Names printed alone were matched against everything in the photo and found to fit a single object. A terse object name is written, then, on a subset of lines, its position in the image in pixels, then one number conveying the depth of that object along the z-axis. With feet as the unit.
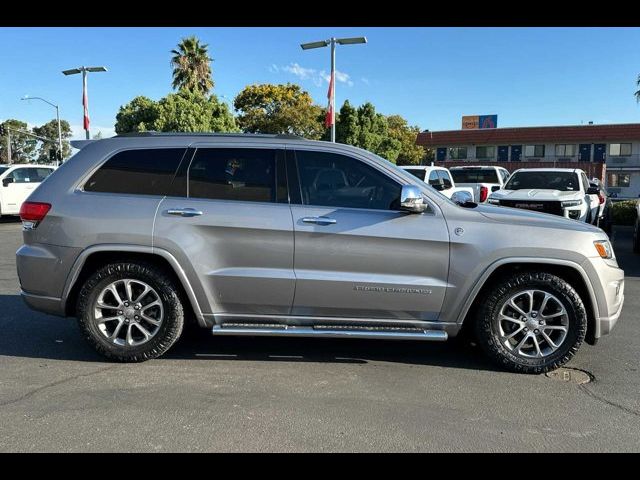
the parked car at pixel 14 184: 52.47
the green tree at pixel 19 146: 260.62
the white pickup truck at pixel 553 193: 35.42
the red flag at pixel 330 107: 64.96
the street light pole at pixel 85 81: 88.07
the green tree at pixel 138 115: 118.11
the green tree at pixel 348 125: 127.03
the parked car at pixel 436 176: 41.72
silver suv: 13.65
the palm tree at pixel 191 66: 134.10
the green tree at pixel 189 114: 107.86
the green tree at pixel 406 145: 210.18
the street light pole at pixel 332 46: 61.21
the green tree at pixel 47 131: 293.02
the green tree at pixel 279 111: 146.10
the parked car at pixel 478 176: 54.08
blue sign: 239.09
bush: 58.70
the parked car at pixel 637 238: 37.28
